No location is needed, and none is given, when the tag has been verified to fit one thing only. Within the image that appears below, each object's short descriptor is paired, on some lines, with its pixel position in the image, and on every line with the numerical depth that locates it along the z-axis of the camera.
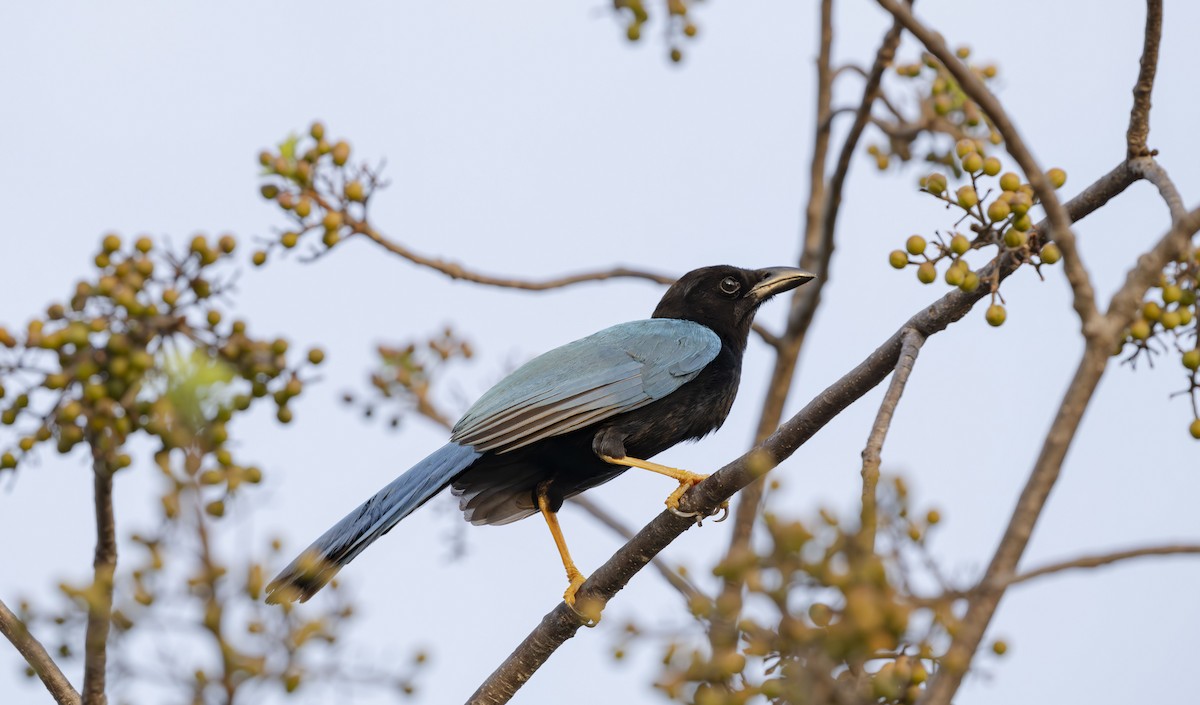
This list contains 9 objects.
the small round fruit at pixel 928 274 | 8.04
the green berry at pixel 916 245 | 8.02
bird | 11.55
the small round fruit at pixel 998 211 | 7.55
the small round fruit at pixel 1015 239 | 7.50
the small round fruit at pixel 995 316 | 7.70
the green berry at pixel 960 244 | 7.64
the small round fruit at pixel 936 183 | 7.58
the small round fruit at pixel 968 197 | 7.62
